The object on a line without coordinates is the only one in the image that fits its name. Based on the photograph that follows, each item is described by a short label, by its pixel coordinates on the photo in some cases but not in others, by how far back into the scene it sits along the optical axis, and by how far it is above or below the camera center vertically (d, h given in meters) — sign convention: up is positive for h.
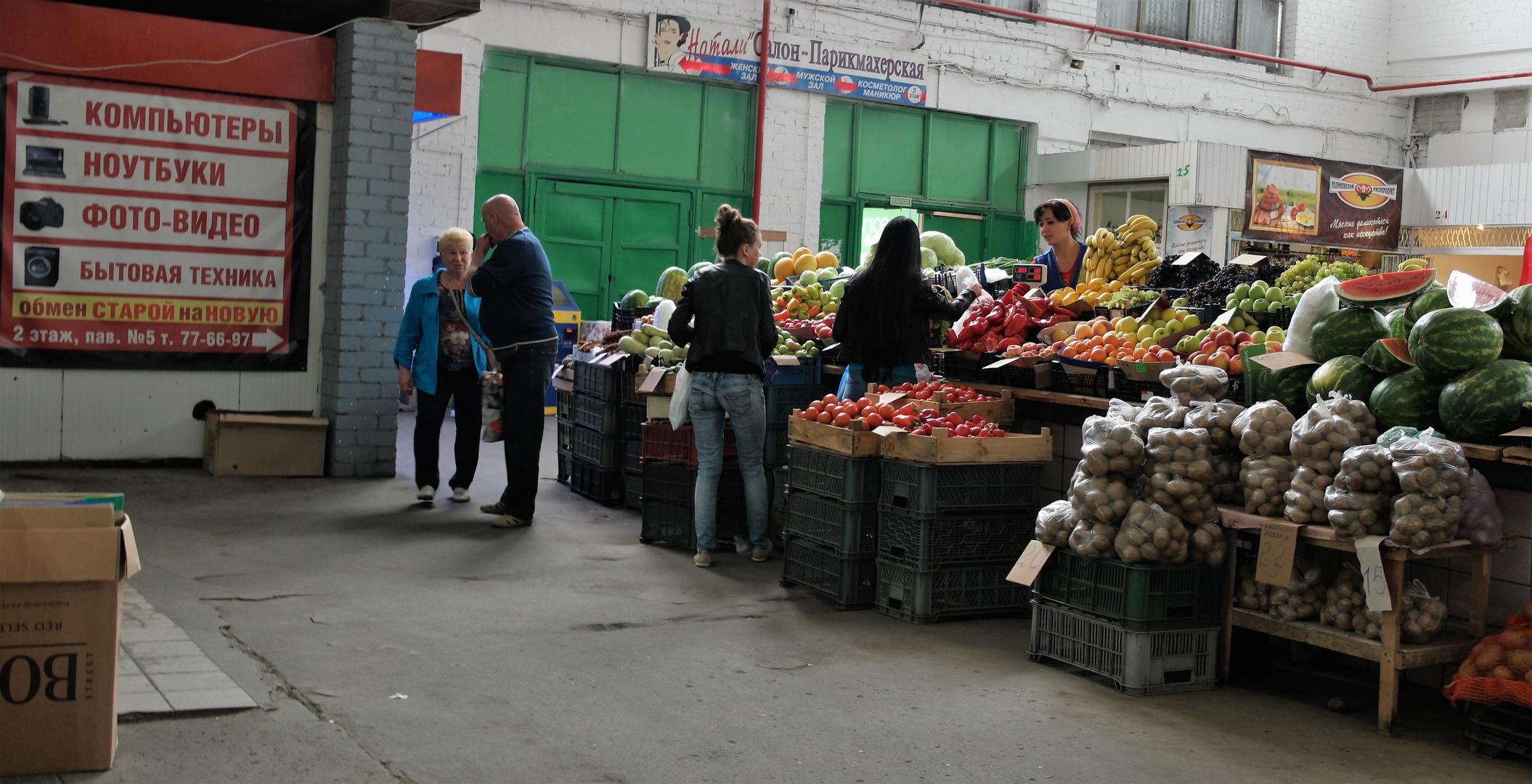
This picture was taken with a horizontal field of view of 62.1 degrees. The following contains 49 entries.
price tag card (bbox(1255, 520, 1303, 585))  4.64 -0.70
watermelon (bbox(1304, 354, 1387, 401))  5.10 -0.05
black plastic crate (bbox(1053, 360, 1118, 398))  6.13 -0.15
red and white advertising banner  8.15 +0.54
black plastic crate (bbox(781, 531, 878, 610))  5.99 -1.14
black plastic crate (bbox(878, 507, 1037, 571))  5.74 -0.89
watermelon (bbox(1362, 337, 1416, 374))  5.02 +0.04
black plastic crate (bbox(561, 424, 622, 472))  8.55 -0.85
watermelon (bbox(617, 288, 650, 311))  9.74 +0.21
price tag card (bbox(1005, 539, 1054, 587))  5.14 -0.88
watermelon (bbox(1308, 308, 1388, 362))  5.24 +0.14
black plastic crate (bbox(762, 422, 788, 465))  7.50 -0.66
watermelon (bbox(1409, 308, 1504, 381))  4.74 +0.11
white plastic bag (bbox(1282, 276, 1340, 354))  5.38 +0.24
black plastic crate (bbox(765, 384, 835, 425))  7.54 -0.38
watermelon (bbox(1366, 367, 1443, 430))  4.88 -0.13
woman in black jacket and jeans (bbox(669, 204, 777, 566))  6.64 -0.08
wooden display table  4.48 -0.99
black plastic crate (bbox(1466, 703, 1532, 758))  4.22 -1.19
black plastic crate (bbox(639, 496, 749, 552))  7.24 -1.12
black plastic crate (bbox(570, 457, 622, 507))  8.61 -1.09
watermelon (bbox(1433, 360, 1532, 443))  4.67 -0.10
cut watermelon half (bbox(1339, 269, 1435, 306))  5.31 +0.34
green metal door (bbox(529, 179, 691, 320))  14.95 +1.08
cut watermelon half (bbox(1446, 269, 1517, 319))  4.97 +0.31
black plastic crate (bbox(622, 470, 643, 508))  8.43 -1.08
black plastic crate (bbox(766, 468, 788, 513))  7.35 -0.91
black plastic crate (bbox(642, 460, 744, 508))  7.26 -0.89
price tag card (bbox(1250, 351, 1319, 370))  5.25 +0.01
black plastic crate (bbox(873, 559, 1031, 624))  5.77 -1.15
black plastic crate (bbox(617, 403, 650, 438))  8.23 -0.60
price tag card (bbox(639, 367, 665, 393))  7.56 -0.32
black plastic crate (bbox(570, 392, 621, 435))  8.45 -0.61
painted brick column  8.73 +0.50
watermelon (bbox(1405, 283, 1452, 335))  5.20 +0.27
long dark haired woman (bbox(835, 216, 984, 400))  6.79 +0.15
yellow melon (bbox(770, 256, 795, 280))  10.90 +0.56
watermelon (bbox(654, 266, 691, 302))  10.09 +0.37
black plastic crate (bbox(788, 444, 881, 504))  5.97 -0.66
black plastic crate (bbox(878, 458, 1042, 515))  5.71 -0.65
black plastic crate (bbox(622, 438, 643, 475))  8.31 -0.85
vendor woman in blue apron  8.48 +0.74
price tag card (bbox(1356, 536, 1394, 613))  4.44 -0.74
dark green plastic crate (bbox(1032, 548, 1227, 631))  4.84 -0.93
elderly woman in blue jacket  8.05 -0.23
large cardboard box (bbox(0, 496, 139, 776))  3.29 -0.88
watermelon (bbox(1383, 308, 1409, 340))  5.19 +0.17
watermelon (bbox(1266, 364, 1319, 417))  5.37 -0.11
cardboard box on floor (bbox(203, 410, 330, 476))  8.53 -0.94
